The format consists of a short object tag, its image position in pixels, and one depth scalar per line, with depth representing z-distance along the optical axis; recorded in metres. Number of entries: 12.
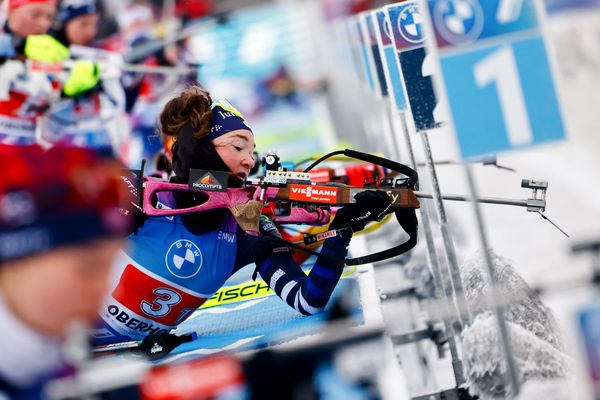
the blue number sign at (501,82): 7.32
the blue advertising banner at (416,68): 10.85
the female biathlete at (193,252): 10.44
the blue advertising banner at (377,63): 14.48
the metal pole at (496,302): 7.02
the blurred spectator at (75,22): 24.10
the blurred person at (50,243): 5.29
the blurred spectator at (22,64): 21.58
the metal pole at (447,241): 9.96
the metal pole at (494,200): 10.66
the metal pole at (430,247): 11.65
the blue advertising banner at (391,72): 11.83
